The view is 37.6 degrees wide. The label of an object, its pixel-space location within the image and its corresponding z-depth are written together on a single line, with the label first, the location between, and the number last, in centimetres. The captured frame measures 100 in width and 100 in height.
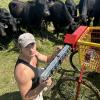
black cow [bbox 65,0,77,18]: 505
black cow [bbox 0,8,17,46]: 462
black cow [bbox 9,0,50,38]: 488
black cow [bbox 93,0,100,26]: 483
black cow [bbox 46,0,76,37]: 474
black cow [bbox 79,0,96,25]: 484
